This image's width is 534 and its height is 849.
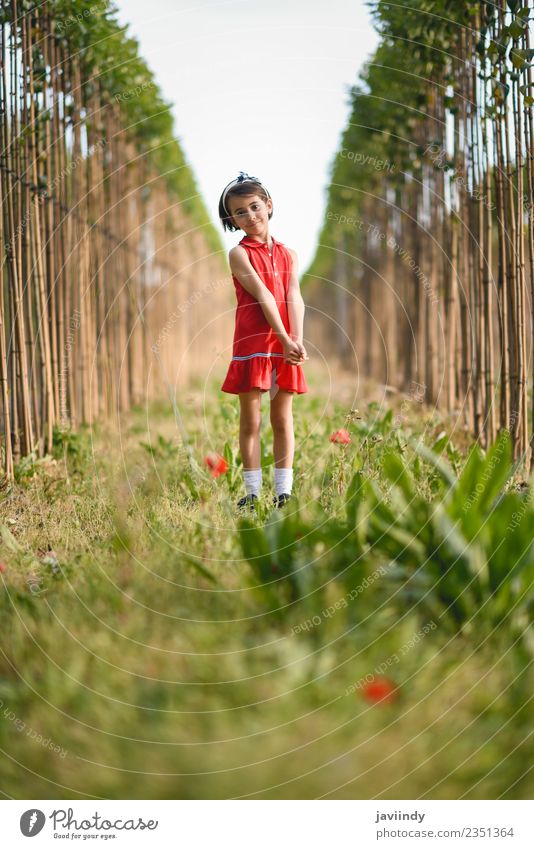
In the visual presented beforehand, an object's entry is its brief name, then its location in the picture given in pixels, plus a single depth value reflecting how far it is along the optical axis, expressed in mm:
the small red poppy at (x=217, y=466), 3314
